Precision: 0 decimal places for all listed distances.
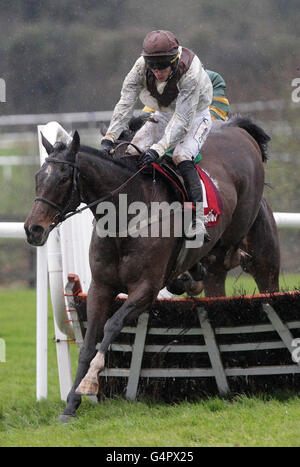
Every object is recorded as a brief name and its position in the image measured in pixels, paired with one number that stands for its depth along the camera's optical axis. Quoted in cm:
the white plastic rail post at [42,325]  1137
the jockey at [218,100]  1313
